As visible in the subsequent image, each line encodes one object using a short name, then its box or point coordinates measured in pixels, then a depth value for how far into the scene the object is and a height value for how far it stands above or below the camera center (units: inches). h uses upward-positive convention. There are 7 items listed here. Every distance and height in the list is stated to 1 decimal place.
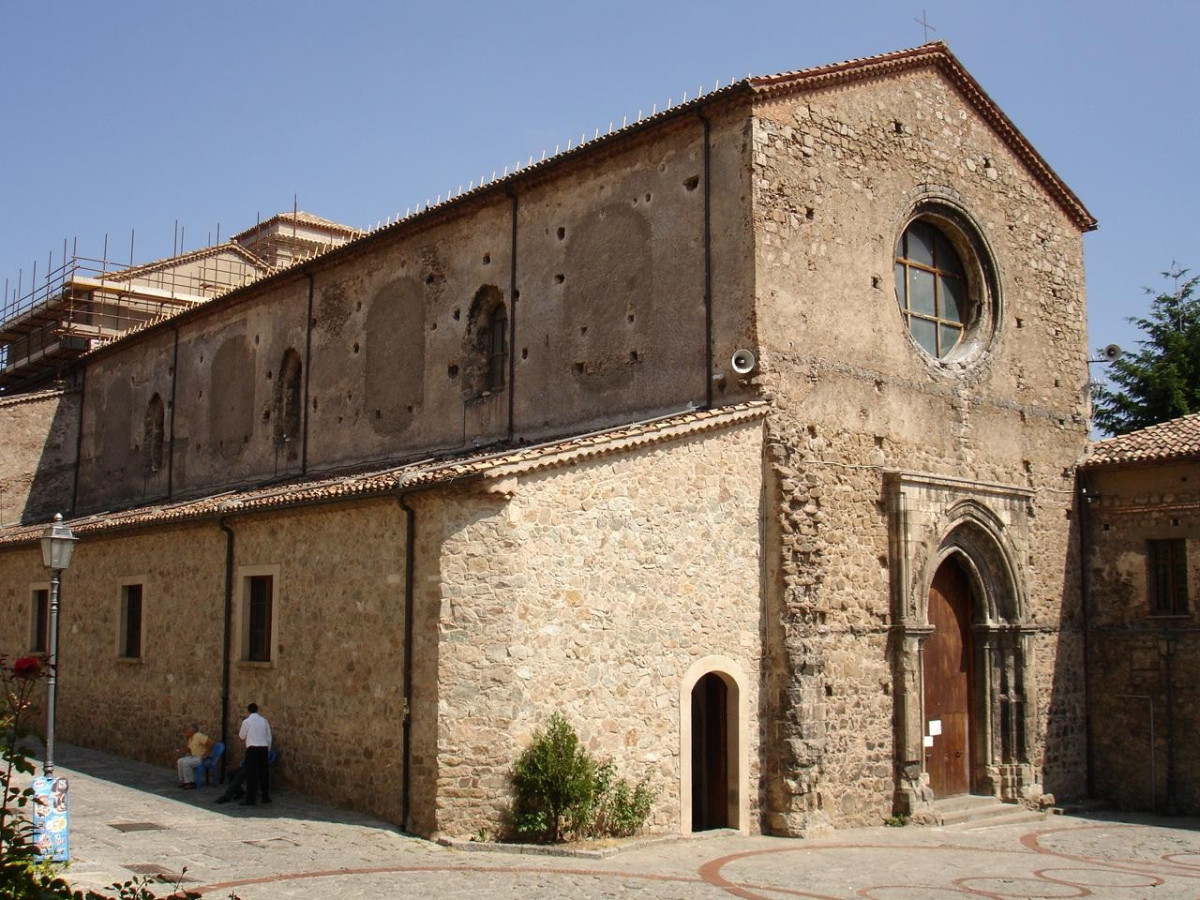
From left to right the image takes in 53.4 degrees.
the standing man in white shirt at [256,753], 602.5 -81.5
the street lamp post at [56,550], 532.7 +18.3
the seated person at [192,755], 658.2 -91.7
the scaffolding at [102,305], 1333.7 +329.4
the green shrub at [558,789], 504.1 -82.7
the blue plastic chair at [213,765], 671.1 -96.8
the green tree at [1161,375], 1256.8 +236.6
